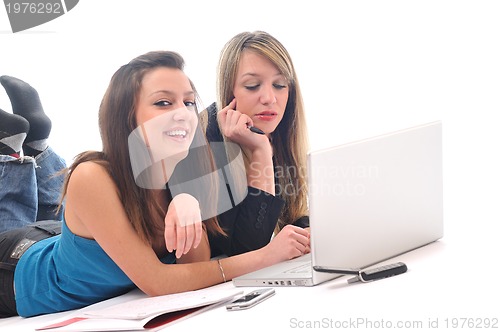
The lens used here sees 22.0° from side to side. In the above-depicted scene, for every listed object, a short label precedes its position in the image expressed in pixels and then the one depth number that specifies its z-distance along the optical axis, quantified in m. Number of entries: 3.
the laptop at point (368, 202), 2.45
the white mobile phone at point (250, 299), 2.36
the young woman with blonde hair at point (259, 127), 2.81
